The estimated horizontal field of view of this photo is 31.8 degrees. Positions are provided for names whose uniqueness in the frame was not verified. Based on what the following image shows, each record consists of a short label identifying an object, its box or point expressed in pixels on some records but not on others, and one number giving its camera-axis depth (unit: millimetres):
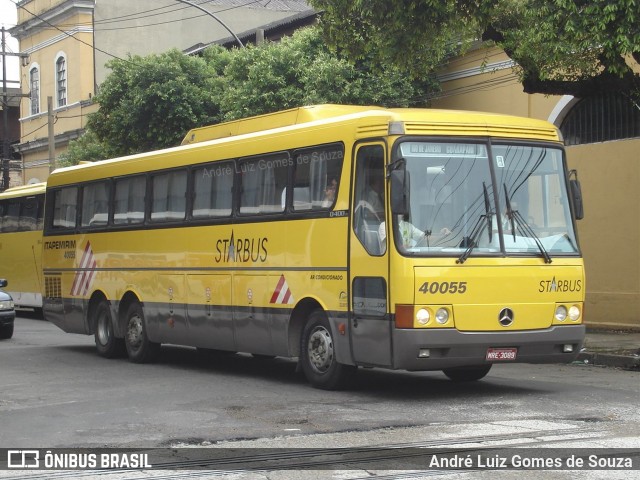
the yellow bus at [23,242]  29219
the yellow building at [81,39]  47469
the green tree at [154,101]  33656
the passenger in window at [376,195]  11805
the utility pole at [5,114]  47459
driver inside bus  11500
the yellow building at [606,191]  21453
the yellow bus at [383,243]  11516
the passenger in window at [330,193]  12531
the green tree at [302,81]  26344
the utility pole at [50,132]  40888
